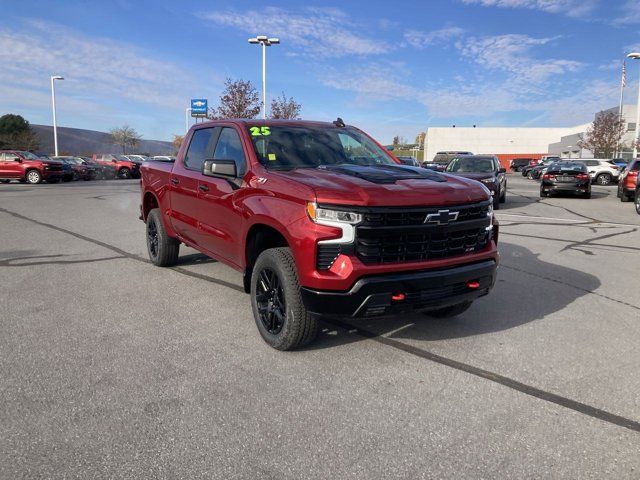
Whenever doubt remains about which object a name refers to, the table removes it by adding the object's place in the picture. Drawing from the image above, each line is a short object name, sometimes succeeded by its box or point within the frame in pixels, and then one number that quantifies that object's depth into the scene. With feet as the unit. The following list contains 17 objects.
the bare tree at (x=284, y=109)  126.82
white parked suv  102.17
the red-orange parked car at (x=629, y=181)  56.65
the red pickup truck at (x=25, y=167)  88.07
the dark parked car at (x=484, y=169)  46.83
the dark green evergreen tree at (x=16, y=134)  233.35
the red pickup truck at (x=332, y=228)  11.17
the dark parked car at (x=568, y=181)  63.10
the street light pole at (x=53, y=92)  152.73
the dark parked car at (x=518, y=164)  195.11
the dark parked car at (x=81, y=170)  106.00
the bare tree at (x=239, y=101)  120.16
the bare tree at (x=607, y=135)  183.01
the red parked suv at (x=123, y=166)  121.49
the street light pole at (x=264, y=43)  100.17
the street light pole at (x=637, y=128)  117.46
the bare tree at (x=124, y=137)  333.21
